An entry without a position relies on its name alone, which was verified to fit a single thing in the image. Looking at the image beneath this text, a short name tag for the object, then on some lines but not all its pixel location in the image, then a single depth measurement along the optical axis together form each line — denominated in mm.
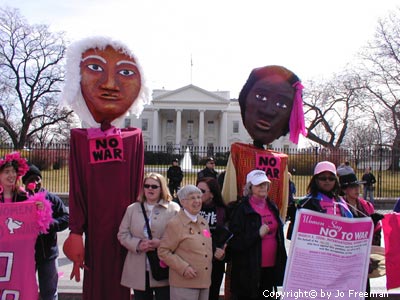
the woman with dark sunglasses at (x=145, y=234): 3652
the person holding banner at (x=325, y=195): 3873
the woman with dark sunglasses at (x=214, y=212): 4234
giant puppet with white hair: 3805
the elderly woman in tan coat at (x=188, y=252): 3539
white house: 63406
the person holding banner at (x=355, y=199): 4305
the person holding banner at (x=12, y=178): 3951
